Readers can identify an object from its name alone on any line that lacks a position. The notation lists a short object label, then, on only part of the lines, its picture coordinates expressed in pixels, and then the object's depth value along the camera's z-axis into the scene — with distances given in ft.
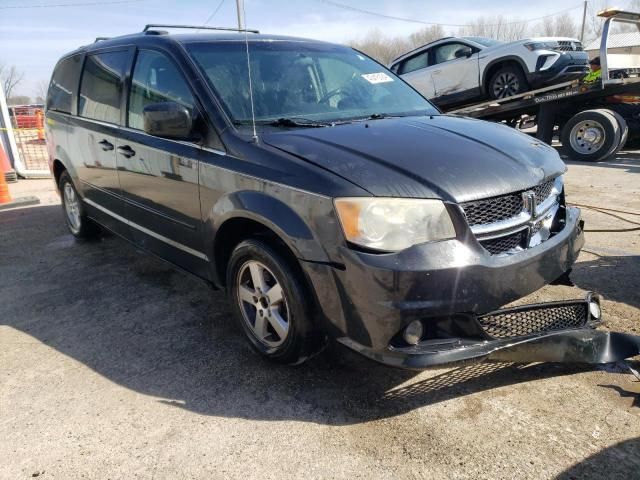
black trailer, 27.71
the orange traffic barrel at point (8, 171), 31.60
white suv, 29.99
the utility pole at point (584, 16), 180.24
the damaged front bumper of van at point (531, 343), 6.98
